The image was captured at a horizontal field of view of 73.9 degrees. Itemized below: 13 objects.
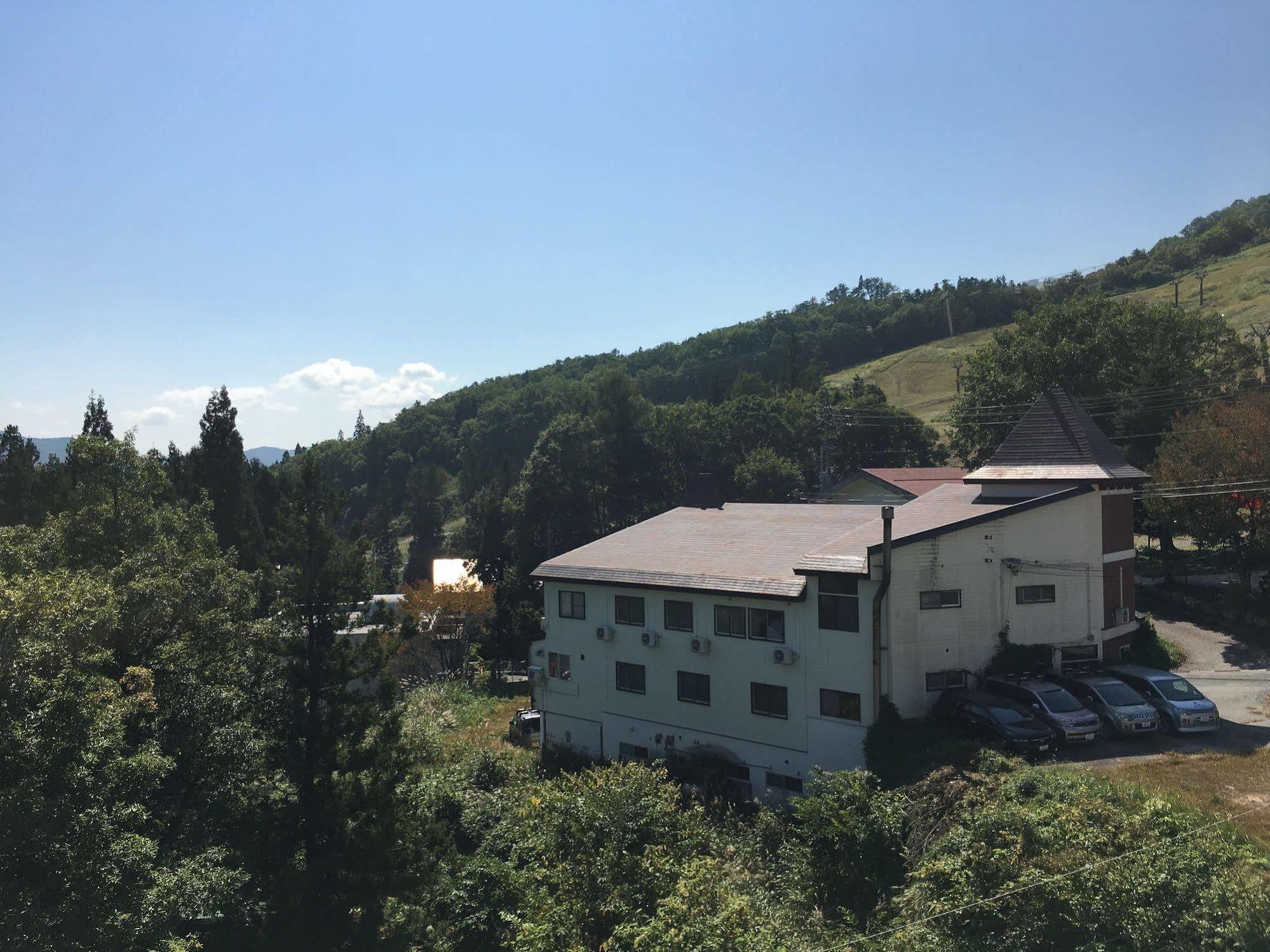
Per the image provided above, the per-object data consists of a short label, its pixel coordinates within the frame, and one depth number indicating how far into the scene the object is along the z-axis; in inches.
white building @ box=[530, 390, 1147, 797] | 827.4
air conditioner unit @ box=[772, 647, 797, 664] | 862.9
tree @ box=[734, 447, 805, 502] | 2380.7
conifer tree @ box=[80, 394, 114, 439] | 2032.5
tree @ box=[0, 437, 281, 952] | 494.9
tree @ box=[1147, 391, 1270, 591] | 1158.3
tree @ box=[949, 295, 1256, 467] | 1707.7
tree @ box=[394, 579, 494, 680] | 1883.6
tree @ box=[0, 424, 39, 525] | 1434.5
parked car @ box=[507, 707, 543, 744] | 1268.5
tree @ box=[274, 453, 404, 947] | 735.7
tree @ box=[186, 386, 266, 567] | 1973.4
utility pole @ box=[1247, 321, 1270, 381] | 1958.7
